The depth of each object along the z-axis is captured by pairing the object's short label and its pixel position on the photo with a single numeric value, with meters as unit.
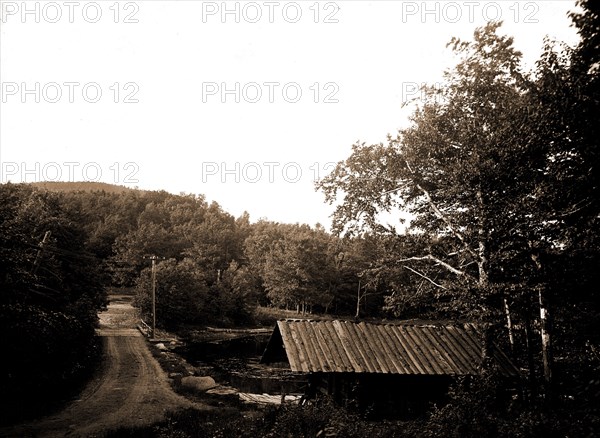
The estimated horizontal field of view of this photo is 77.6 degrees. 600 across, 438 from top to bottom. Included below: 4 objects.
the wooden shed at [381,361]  12.80
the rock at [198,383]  21.92
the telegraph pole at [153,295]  41.18
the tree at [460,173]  13.49
